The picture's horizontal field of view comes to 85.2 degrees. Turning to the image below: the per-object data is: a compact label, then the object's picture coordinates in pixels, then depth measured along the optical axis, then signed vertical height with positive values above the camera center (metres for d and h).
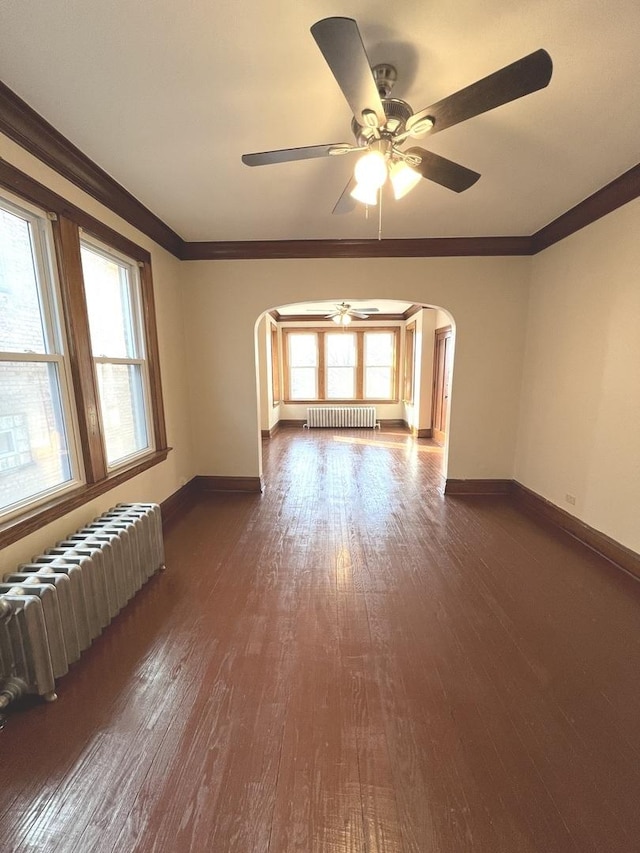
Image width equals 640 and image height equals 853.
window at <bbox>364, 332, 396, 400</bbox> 8.17 +0.14
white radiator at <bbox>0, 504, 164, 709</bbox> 1.50 -1.09
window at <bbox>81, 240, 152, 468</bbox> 2.55 +0.19
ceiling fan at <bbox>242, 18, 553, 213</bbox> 1.12 +1.02
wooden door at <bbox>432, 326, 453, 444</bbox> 6.34 -0.17
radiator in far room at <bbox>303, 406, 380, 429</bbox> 8.09 -1.01
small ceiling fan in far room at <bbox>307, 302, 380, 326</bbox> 6.33 +1.07
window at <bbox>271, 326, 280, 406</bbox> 7.92 +0.11
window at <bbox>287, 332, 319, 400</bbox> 8.21 +0.15
